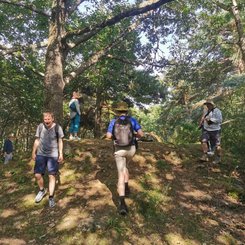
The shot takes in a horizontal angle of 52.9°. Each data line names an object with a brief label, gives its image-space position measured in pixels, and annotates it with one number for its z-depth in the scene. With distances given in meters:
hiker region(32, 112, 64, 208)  5.38
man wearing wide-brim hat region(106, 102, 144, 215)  5.03
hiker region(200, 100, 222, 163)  7.30
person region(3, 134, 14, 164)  11.48
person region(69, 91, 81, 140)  8.66
